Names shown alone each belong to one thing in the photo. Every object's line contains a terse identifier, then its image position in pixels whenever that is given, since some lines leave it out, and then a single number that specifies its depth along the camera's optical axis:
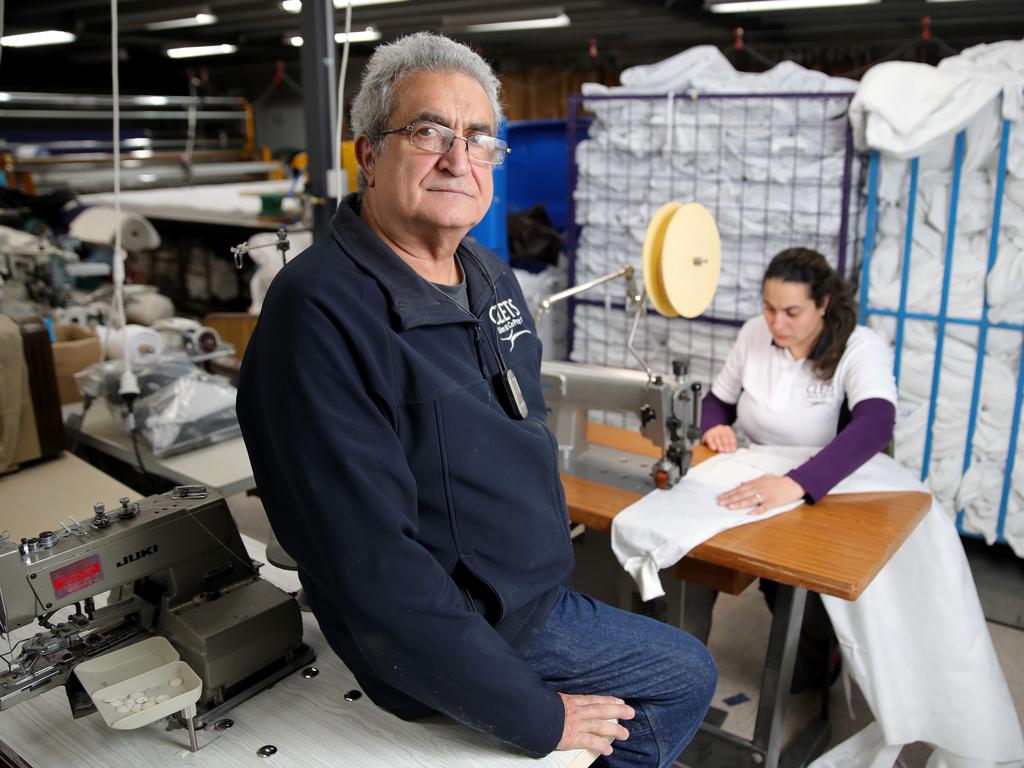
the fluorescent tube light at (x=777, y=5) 5.16
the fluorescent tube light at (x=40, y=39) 7.25
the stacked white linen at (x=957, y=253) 2.88
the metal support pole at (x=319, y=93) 2.70
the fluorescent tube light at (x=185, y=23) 6.96
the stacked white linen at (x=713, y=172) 3.24
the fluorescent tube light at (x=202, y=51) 8.91
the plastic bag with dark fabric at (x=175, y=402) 2.32
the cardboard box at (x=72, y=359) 2.72
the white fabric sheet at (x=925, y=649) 1.94
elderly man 1.12
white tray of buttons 1.17
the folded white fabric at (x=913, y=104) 2.84
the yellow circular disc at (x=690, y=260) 2.03
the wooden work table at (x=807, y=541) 1.68
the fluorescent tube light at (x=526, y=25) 6.59
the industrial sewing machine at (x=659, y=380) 2.03
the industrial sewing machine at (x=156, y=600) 1.22
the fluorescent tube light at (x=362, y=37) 7.17
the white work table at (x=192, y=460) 2.17
